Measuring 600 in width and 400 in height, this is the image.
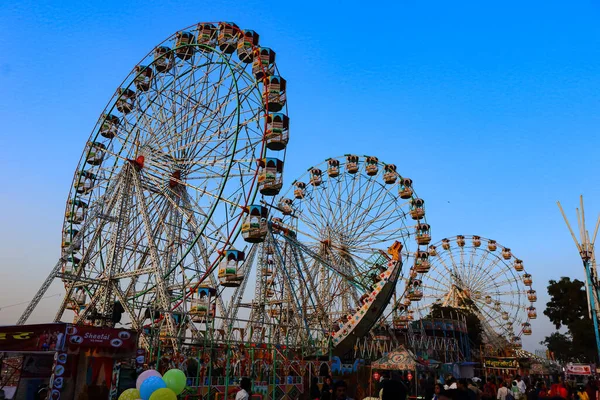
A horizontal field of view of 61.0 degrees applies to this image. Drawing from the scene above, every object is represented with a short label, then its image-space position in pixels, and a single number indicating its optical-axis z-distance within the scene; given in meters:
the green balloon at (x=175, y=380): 10.30
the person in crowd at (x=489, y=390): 13.66
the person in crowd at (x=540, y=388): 12.30
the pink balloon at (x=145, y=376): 9.97
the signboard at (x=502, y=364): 28.13
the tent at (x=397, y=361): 18.88
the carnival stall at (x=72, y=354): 11.55
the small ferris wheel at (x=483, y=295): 46.47
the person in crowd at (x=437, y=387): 9.41
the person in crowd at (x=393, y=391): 6.81
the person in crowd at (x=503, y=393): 12.12
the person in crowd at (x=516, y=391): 15.30
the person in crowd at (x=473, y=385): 11.57
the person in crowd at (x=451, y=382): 11.56
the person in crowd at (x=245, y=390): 7.19
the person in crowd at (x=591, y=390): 10.42
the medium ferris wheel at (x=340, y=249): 25.55
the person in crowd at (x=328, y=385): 10.55
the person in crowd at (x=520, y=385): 15.49
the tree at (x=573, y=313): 39.78
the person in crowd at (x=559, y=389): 12.10
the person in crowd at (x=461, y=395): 5.91
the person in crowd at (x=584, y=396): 10.85
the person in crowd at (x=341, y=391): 7.25
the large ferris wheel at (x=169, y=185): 20.70
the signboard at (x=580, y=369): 17.95
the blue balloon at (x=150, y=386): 9.14
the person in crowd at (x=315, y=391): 9.70
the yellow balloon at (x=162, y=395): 8.46
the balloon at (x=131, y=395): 9.16
